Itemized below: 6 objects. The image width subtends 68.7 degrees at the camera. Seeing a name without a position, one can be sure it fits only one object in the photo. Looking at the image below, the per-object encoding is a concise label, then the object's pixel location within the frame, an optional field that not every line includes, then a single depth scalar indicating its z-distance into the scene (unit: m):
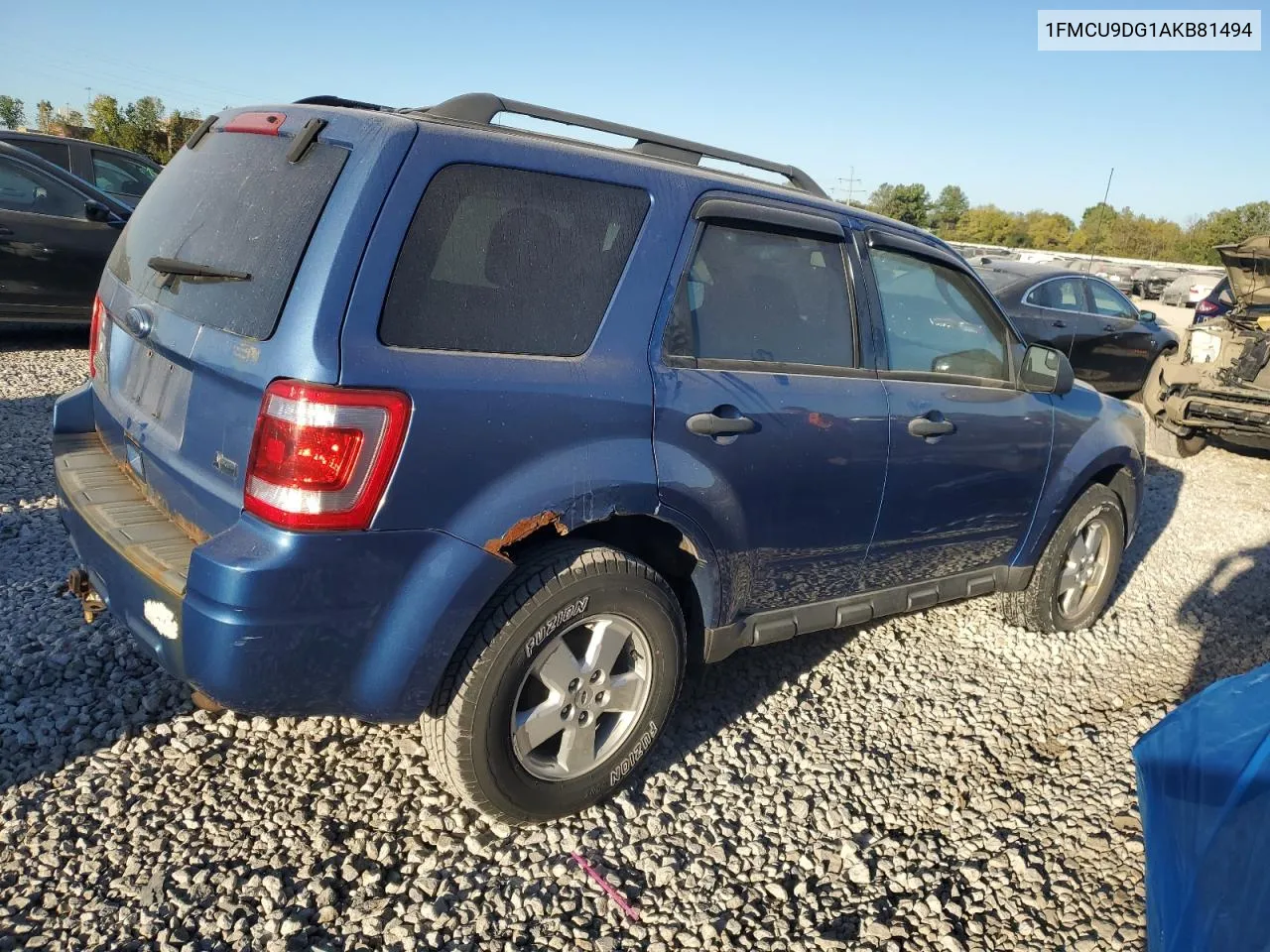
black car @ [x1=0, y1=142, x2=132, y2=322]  7.33
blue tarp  1.66
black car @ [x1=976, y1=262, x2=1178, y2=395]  9.14
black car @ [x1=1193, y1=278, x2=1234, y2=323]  11.85
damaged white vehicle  8.09
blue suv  2.15
